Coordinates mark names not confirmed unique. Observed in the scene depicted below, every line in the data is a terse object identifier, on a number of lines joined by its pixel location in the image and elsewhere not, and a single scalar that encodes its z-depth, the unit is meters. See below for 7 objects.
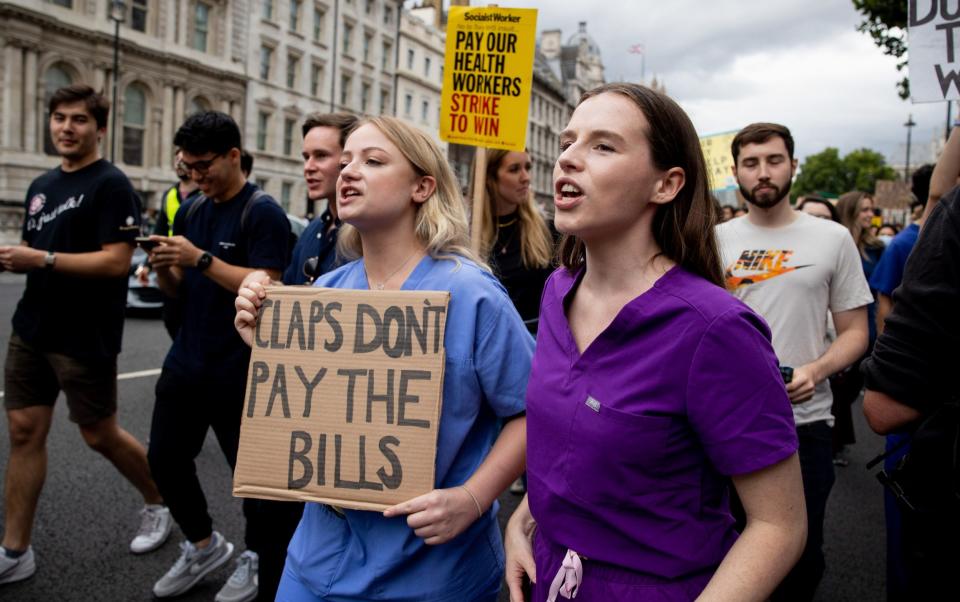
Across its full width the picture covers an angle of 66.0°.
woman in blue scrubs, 1.83
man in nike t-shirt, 3.02
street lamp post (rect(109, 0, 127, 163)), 22.98
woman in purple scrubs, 1.31
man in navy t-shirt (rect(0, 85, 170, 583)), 3.58
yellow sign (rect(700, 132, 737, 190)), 11.83
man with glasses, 3.27
